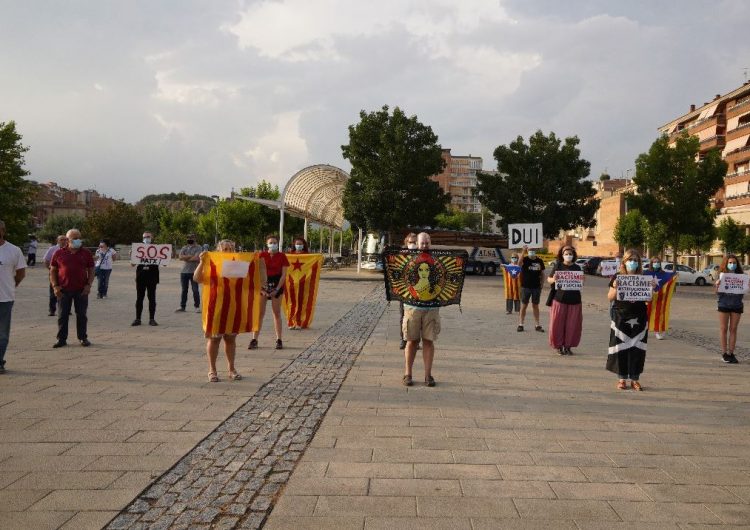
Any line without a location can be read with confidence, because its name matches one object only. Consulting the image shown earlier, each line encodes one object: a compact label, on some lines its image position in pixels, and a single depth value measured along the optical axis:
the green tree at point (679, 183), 36.56
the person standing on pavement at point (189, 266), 13.29
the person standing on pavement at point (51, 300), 12.50
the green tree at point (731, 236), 49.16
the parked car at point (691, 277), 41.12
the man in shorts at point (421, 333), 7.31
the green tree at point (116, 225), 76.62
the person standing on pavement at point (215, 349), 7.28
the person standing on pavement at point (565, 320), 9.84
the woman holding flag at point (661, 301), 12.48
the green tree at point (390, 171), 37.50
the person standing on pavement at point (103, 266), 17.89
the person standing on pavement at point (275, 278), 9.83
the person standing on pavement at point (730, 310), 9.62
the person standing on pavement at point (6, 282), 7.60
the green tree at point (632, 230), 68.88
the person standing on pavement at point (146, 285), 12.30
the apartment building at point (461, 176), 143.25
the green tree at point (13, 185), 37.72
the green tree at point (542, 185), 37.28
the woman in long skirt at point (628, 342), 7.41
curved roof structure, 34.28
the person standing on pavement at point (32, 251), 35.87
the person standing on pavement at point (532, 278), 12.27
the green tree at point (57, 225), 90.61
